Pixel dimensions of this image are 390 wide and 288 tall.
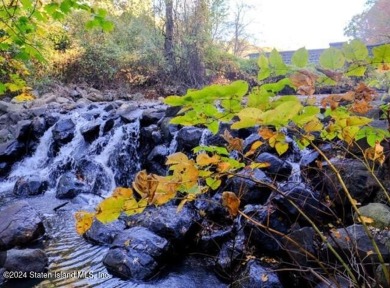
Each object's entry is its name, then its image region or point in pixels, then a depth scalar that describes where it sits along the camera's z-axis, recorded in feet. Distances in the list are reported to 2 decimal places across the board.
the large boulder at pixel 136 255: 10.23
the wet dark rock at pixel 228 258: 10.11
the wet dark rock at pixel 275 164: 14.16
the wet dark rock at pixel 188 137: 19.02
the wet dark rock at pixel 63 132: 25.40
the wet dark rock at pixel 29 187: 19.47
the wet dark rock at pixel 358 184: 11.57
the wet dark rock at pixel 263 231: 10.18
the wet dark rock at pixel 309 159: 14.30
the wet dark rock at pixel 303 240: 8.59
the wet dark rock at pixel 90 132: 24.35
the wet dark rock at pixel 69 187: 18.60
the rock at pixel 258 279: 8.89
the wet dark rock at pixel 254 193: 12.89
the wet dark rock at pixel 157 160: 20.18
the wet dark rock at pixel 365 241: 7.80
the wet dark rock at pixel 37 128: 26.37
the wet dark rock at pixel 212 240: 11.54
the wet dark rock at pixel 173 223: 11.69
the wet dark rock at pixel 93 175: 20.84
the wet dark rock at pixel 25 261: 10.14
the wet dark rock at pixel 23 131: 25.89
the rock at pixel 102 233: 12.56
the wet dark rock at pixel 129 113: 24.26
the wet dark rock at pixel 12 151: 24.40
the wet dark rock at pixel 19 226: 11.84
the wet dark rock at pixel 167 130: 20.90
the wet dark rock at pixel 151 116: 23.25
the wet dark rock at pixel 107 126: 24.54
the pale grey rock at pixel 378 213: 9.63
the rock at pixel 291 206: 10.59
